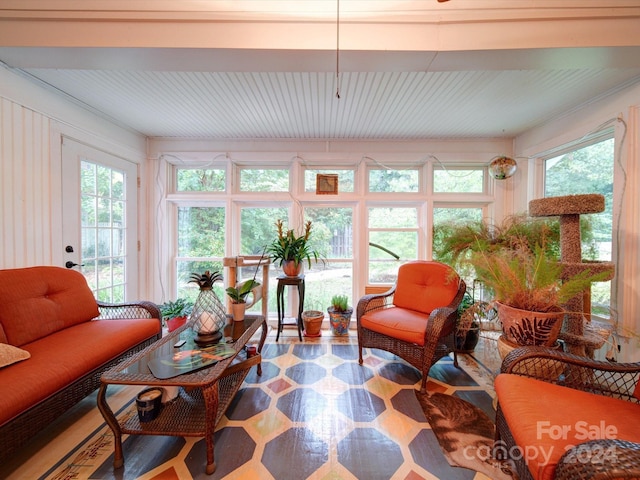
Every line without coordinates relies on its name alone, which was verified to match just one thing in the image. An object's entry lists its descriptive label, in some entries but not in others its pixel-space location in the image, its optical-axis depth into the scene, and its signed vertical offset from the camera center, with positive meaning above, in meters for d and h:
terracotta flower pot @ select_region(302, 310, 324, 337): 2.77 -1.00
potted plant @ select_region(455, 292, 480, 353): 2.37 -1.00
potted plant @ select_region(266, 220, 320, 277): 2.72 -0.16
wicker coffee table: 1.17 -0.90
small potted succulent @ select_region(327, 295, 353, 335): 2.82 -0.91
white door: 2.24 +0.20
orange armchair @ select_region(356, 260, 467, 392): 1.82 -0.69
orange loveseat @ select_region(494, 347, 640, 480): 0.72 -0.72
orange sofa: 1.13 -0.66
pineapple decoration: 1.62 -0.53
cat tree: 1.56 -0.18
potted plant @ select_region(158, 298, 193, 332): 2.64 -0.84
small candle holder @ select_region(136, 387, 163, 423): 1.27 -0.89
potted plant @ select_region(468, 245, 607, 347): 1.39 -0.34
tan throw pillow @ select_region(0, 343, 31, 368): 1.24 -0.61
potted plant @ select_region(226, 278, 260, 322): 1.99 -0.51
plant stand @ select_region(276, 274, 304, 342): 2.68 -0.58
